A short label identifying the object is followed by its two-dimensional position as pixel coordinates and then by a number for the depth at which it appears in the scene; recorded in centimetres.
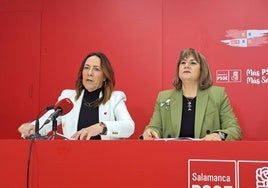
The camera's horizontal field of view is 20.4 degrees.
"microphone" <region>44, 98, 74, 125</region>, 382
